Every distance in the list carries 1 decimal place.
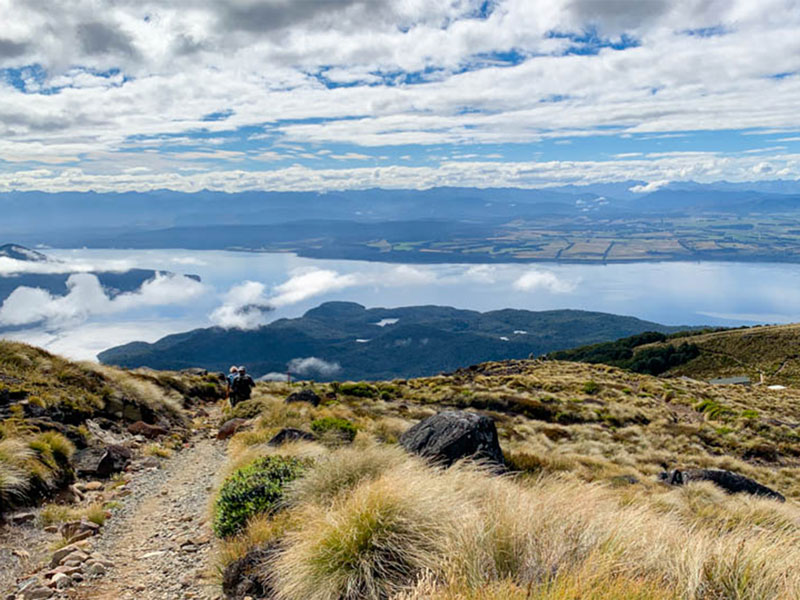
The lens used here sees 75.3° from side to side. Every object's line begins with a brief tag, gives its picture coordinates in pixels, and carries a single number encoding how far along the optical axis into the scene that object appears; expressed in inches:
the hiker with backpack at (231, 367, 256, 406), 907.4
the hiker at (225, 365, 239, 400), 918.7
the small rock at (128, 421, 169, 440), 636.1
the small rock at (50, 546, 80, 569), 275.9
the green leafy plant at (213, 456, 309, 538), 301.9
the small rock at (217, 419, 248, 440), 703.1
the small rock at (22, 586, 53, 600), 239.0
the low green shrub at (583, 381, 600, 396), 1512.1
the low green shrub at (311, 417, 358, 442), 551.5
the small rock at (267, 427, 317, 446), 493.0
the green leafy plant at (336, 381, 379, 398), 1222.1
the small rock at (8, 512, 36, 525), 325.1
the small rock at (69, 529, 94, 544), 308.2
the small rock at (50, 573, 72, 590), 250.0
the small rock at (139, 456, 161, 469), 515.5
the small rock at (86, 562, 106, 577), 267.5
